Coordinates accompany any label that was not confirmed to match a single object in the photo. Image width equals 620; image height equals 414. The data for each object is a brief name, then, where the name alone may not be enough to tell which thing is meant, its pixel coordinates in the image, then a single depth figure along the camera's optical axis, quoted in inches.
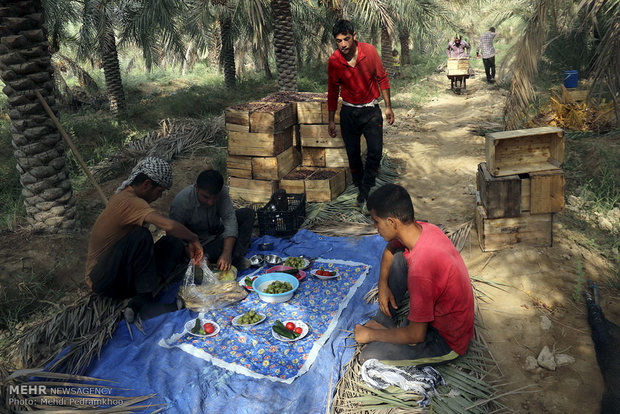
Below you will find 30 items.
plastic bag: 152.8
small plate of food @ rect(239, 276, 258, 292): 164.4
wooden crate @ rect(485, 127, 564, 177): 176.6
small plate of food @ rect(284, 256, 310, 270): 179.9
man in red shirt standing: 211.3
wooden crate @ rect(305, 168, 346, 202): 242.8
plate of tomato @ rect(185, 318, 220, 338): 139.6
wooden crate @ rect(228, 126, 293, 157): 240.7
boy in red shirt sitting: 104.7
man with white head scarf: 142.3
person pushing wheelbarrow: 549.3
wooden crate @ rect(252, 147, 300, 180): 245.1
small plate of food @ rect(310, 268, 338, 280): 170.9
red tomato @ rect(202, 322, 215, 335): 140.5
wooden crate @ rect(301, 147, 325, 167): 263.8
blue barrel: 359.3
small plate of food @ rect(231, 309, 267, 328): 142.0
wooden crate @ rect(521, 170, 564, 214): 168.4
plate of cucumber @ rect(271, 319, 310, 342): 135.0
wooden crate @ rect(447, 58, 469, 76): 558.1
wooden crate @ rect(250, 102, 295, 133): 234.8
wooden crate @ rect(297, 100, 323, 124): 252.5
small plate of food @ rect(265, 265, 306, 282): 172.6
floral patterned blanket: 127.3
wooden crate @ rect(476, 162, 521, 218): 171.0
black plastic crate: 216.4
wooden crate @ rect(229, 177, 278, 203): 249.3
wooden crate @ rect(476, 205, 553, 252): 176.1
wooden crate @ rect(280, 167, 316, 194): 246.4
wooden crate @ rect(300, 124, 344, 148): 254.4
